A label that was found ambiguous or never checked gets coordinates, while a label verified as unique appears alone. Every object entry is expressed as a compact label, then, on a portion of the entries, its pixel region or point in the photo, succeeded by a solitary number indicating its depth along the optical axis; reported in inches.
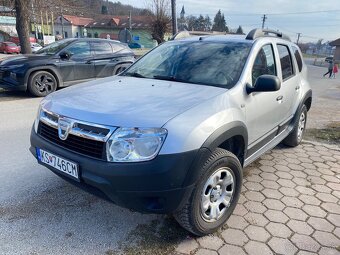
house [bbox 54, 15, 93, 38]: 3135.8
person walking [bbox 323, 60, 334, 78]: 938.7
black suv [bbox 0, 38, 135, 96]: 323.9
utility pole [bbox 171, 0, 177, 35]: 629.8
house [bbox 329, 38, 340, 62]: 2562.5
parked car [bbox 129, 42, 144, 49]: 2092.0
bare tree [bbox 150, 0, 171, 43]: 1171.9
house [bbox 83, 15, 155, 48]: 2736.5
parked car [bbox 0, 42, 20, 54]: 1438.2
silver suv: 88.2
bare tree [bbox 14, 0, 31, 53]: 535.1
